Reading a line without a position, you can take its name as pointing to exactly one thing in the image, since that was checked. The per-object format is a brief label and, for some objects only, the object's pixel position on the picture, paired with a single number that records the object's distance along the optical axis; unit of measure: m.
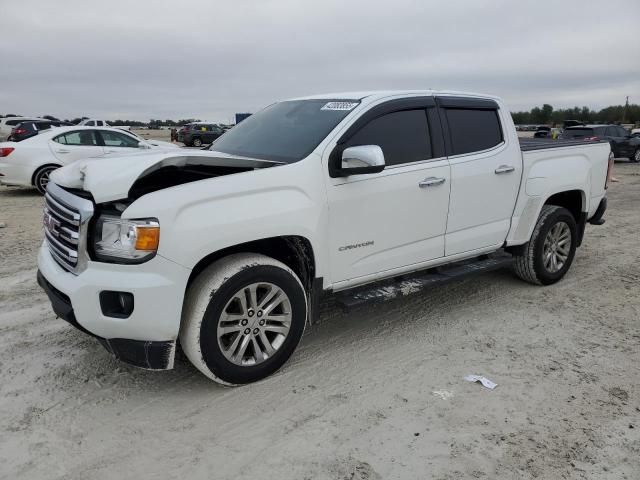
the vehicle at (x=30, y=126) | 20.36
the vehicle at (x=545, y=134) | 21.48
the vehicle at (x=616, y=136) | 18.80
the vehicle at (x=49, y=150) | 11.20
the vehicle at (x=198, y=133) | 34.91
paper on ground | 3.50
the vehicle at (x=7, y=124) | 28.09
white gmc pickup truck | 3.08
